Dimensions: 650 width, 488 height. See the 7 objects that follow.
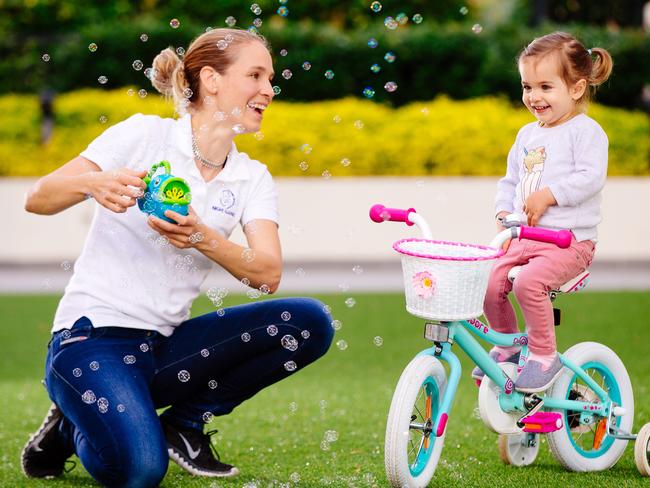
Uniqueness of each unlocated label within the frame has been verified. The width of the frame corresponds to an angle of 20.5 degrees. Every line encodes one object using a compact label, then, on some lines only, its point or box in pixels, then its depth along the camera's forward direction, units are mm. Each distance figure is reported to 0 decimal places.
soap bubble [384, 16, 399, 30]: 7007
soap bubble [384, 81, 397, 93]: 7143
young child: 5968
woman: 5716
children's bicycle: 5405
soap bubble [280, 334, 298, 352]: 6220
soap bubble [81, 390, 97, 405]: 5693
